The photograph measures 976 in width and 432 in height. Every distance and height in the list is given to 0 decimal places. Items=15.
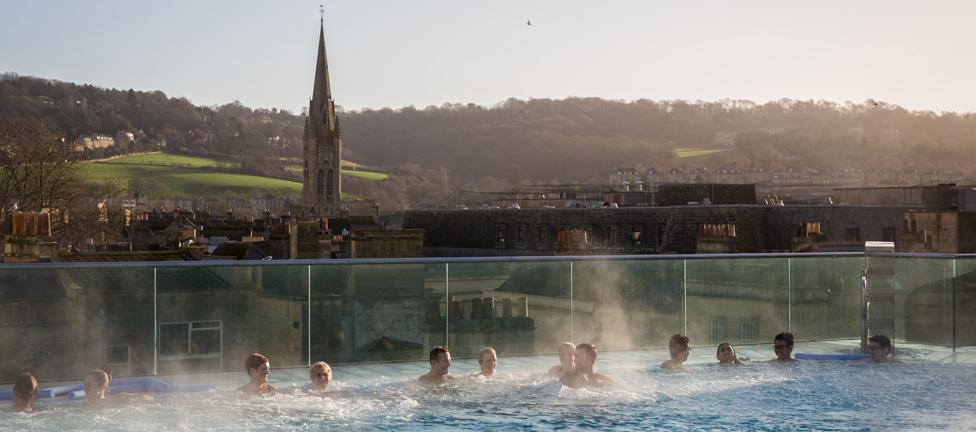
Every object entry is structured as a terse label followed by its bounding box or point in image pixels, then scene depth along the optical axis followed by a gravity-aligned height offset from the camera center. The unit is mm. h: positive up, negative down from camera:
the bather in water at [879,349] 13148 -1377
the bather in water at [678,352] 12523 -1324
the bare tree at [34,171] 40031 +2443
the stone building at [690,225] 34969 +200
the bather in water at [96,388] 10180 -1349
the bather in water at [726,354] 12609 -1360
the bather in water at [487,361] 11609 -1304
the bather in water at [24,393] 9875 -1346
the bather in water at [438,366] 11469 -1340
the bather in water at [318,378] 10984 -1380
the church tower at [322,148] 122250 +9391
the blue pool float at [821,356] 13133 -1450
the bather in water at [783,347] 12859 -1310
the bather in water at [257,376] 10703 -1335
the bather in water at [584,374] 11555 -1445
